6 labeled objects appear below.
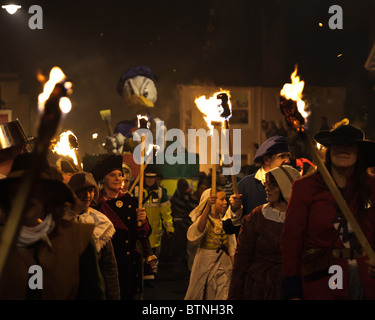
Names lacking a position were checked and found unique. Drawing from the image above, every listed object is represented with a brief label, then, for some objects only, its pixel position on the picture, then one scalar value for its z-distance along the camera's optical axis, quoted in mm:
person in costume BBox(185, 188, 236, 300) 7734
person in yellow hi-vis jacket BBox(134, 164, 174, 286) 11805
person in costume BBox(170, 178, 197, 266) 14523
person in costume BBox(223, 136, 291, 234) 6695
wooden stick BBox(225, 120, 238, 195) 6451
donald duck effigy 20203
